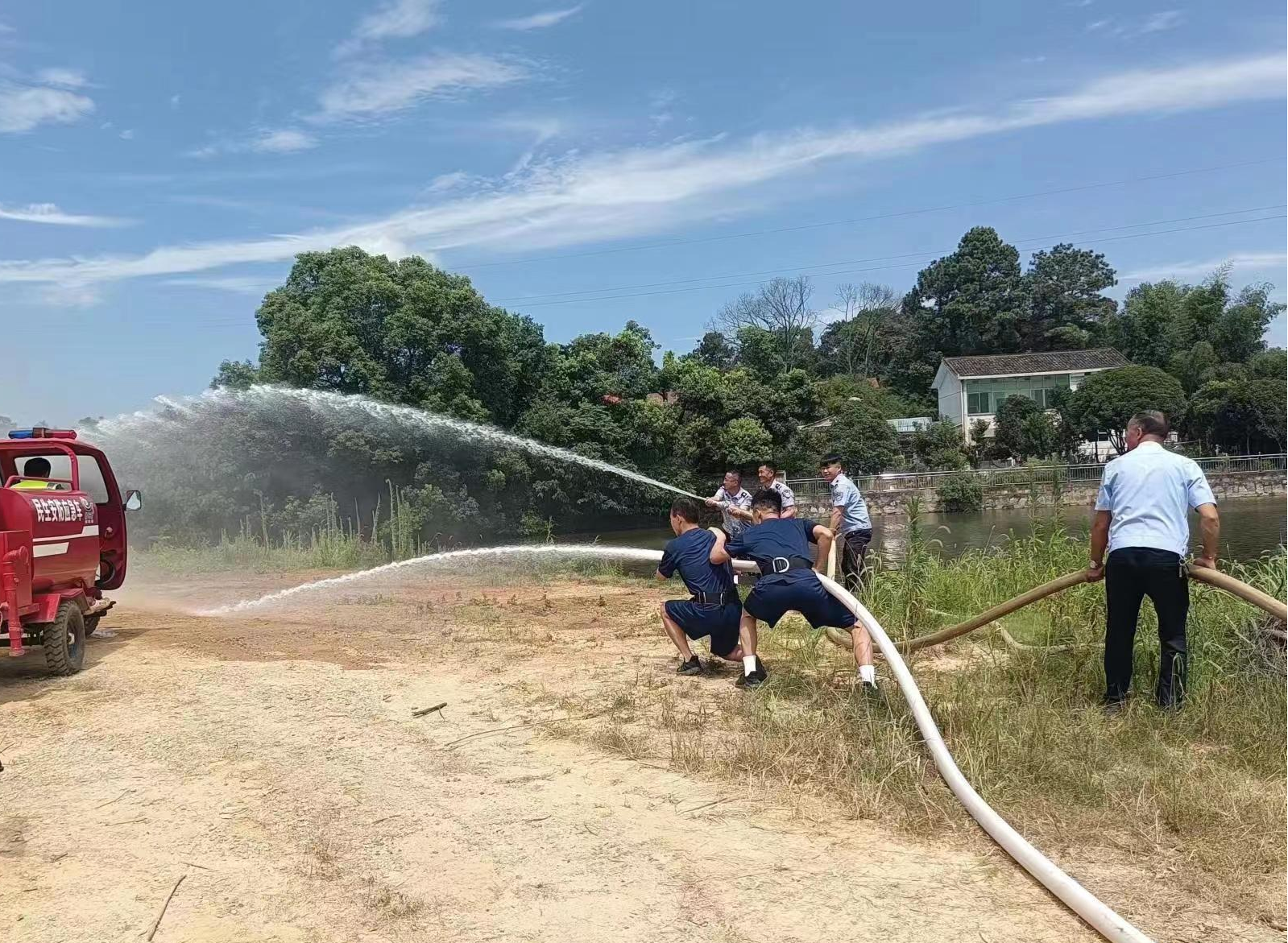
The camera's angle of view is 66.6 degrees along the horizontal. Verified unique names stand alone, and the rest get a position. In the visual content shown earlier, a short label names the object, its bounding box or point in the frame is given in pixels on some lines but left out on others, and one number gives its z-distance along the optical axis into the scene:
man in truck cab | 8.25
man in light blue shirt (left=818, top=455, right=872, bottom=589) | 9.93
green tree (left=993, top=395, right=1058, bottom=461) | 46.47
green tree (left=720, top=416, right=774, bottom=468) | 35.94
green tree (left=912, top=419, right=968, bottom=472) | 44.47
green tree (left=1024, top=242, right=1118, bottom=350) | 72.06
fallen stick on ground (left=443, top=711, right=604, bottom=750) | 5.99
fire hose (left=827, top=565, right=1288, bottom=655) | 4.37
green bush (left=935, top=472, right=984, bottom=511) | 40.22
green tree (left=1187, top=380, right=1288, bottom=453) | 34.25
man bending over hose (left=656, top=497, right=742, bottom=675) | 7.25
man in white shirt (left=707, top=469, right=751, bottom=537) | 10.87
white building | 56.09
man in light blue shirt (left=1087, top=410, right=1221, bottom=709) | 5.27
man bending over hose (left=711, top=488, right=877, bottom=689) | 6.40
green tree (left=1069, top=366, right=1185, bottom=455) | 40.84
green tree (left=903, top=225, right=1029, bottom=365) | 71.50
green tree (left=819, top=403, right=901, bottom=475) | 42.00
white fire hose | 3.36
